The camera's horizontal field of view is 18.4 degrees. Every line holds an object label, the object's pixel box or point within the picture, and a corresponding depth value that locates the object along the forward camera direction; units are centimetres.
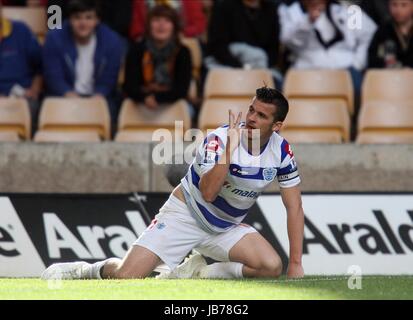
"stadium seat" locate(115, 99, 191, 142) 1253
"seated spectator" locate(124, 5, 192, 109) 1263
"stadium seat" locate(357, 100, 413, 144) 1227
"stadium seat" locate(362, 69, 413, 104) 1266
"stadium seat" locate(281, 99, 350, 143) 1238
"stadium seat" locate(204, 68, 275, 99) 1274
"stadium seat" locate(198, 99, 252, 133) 1245
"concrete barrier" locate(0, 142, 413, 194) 1169
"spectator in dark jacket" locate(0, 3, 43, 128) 1319
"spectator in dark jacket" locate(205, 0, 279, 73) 1327
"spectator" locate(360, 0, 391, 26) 1401
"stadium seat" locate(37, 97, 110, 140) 1266
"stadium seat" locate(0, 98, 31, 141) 1262
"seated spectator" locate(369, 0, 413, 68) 1295
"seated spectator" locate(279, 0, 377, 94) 1312
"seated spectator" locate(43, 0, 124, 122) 1301
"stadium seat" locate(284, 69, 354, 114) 1272
